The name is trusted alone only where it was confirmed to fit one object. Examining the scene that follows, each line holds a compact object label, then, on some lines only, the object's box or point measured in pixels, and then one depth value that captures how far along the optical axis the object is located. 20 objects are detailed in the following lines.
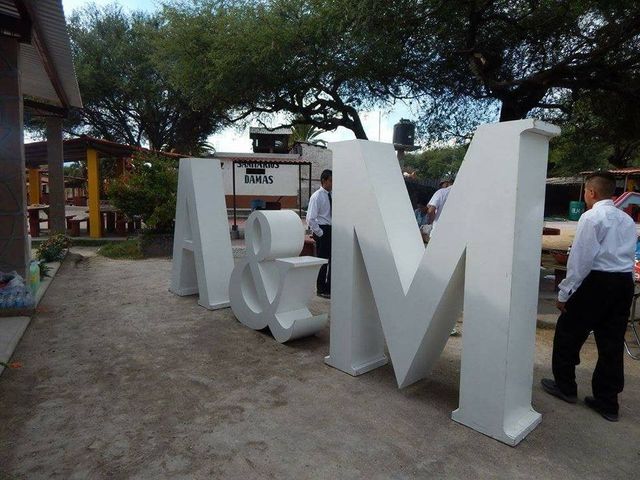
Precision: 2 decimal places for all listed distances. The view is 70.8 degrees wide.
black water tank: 13.28
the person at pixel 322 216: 6.38
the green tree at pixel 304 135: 28.28
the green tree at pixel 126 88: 19.53
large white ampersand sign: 4.60
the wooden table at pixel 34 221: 12.79
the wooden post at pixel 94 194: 12.95
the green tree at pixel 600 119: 10.04
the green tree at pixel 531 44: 7.92
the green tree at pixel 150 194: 10.00
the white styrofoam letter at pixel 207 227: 5.91
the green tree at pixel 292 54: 9.07
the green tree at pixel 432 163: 49.44
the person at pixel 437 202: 7.79
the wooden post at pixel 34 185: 17.84
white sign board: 14.56
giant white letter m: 2.81
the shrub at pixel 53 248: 8.76
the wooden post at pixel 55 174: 10.64
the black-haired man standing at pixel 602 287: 3.12
